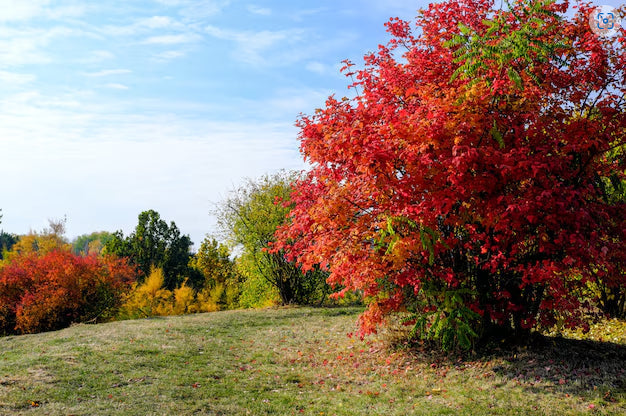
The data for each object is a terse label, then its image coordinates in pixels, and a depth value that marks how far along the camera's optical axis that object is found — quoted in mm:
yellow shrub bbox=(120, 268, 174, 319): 30075
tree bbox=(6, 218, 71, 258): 38244
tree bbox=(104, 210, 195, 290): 35812
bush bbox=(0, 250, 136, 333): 17891
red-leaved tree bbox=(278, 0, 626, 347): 7070
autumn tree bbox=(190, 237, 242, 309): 34781
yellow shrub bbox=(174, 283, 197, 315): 31297
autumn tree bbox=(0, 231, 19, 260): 65000
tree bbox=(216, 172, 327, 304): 21750
